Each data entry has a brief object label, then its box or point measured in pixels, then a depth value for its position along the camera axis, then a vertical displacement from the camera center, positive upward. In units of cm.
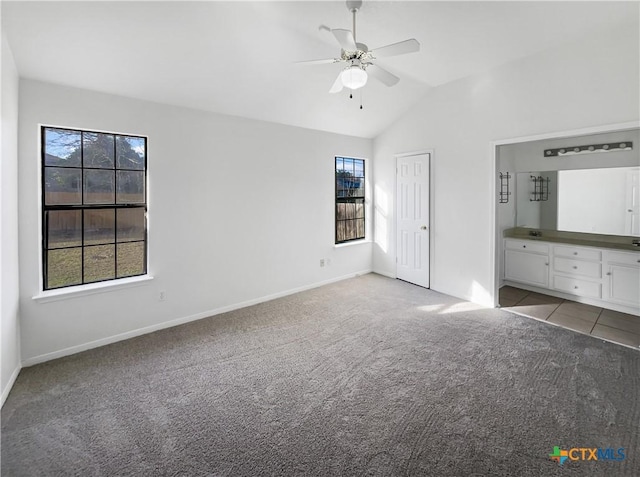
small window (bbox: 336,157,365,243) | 559 +61
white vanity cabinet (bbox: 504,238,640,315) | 381 -53
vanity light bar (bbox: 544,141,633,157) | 390 +112
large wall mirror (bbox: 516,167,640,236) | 401 +47
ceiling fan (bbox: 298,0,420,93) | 230 +138
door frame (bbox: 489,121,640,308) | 390 +35
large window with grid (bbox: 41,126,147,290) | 304 +27
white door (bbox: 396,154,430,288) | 503 +24
